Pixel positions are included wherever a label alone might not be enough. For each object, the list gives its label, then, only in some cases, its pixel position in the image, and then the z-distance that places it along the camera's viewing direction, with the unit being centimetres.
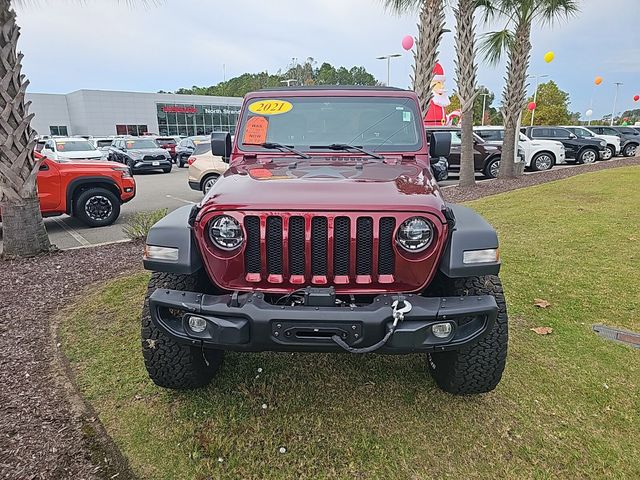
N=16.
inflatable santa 2312
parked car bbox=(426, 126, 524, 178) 1456
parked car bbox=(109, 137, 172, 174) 1969
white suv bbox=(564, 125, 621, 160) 1884
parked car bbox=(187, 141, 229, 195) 1080
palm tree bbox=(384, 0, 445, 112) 1126
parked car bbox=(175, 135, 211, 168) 2388
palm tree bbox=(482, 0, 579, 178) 1307
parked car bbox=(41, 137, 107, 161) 1621
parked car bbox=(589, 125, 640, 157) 2166
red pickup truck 777
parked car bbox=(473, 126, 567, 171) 1573
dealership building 4681
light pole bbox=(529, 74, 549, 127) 4644
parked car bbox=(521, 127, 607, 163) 1816
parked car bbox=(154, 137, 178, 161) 2578
